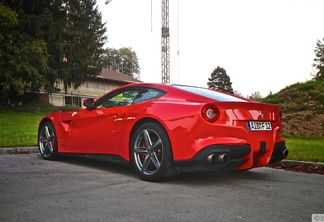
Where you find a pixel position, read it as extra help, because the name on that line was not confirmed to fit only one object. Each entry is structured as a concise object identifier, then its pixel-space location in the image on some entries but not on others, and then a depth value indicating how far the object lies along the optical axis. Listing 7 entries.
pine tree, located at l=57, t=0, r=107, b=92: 24.88
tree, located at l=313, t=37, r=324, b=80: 49.42
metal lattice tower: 60.44
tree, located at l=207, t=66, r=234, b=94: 71.25
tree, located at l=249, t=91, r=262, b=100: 66.59
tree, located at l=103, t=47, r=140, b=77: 80.06
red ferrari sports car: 3.98
